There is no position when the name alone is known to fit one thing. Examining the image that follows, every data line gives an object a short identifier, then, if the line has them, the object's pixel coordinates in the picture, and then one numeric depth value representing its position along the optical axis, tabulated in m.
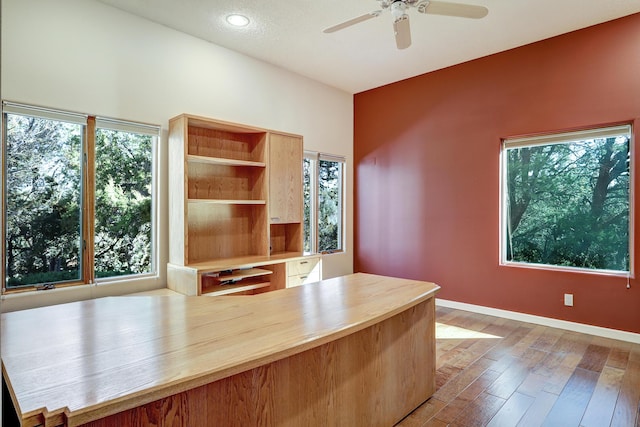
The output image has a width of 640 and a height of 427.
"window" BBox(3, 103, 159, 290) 2.70
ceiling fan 2.57
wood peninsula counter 1.15
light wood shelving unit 3.28
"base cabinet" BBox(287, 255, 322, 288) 3.86
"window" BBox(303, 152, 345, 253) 4.96
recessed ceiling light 3.32
